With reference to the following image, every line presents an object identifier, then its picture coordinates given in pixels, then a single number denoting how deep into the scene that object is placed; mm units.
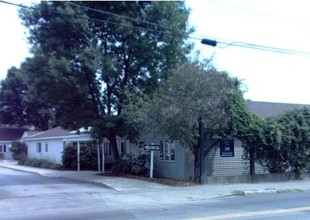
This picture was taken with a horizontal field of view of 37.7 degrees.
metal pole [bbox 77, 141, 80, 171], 31675
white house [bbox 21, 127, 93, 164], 35619
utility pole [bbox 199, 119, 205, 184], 21792
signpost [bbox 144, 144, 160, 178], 24172
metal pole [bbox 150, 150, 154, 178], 24188
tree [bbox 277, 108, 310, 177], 23938
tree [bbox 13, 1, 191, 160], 24453
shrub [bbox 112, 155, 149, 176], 25953
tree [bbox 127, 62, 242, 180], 21000
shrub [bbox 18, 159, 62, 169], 36056
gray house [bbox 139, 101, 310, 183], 23344
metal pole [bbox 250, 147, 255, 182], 23188
